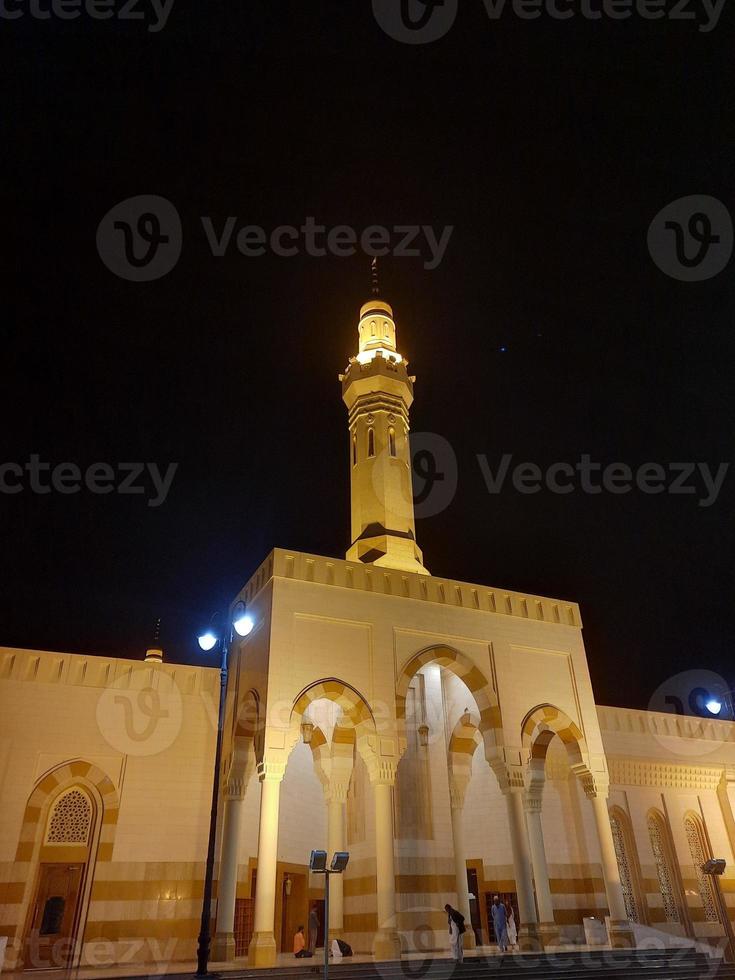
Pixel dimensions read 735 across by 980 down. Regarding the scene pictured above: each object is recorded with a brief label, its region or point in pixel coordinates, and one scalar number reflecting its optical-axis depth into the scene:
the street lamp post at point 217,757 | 9.66
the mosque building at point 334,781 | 13.77
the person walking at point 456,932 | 12.32
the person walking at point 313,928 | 15.12
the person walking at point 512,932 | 15.80
